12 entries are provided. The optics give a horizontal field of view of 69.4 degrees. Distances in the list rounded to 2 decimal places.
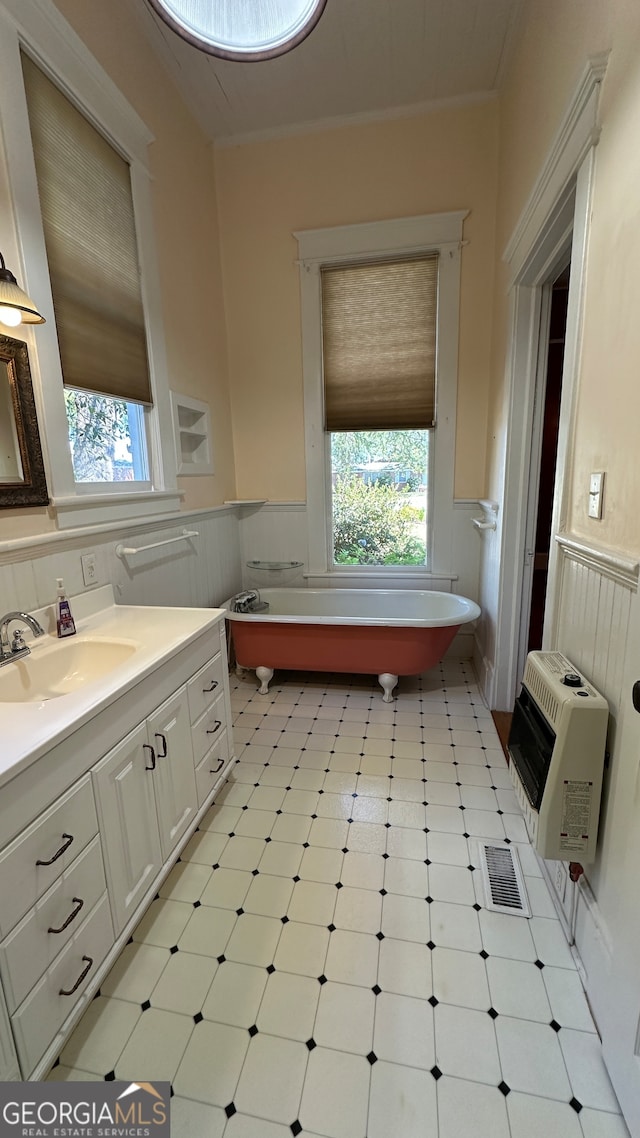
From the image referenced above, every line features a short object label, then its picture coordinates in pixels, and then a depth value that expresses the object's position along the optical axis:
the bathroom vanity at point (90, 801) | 0.94
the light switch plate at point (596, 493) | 1.23
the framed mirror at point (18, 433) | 1.47
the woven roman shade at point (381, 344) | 2.97
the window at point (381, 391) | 2.93
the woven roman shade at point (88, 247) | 1.66
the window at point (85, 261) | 1.54
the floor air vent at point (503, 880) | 1.50
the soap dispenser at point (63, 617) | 1.58
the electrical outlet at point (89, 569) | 1.80
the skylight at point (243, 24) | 1.18
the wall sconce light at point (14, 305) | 1.25
